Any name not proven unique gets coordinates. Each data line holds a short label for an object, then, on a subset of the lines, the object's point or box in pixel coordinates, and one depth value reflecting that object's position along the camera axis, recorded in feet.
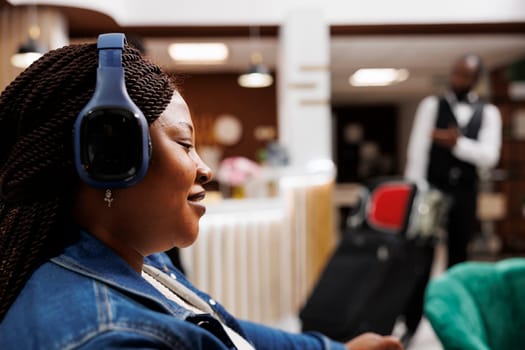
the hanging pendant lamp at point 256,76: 20.03
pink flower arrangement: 13.71
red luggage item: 10.20
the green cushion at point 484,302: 4.50
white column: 20.42
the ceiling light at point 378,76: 33.24
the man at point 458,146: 12.22
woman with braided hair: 2.05
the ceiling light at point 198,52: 25.84
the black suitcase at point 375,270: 9.54
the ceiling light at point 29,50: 15.46
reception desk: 11.16
